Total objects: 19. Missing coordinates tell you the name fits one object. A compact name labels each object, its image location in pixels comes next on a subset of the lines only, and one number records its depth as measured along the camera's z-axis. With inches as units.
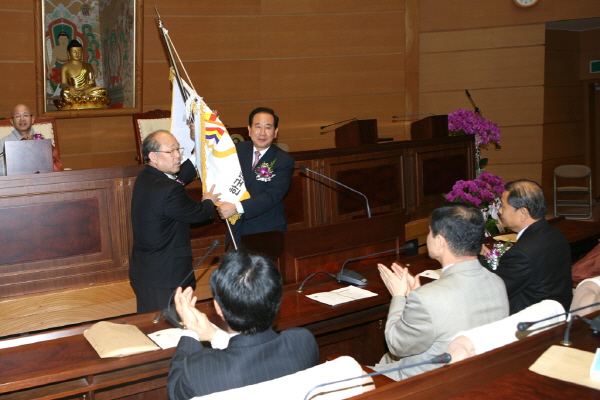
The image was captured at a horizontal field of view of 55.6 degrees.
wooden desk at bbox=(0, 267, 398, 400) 71.4
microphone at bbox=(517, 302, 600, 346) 59.3
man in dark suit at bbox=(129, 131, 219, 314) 110.6
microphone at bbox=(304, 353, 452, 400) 50.0
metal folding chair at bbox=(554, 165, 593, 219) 282.4
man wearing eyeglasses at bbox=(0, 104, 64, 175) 162.1
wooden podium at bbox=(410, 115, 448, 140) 216.5
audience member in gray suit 71.8
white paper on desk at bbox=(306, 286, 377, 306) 97.0
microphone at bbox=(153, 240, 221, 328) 86.3
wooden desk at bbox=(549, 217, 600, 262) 142.9
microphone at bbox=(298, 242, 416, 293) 106.7
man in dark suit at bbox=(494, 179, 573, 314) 91.7
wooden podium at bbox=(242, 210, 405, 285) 111.7
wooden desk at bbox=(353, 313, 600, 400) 49.9
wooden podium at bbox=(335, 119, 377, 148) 196.7
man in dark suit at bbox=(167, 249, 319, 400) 54.4
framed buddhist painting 223.9
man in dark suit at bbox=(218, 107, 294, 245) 131.4
